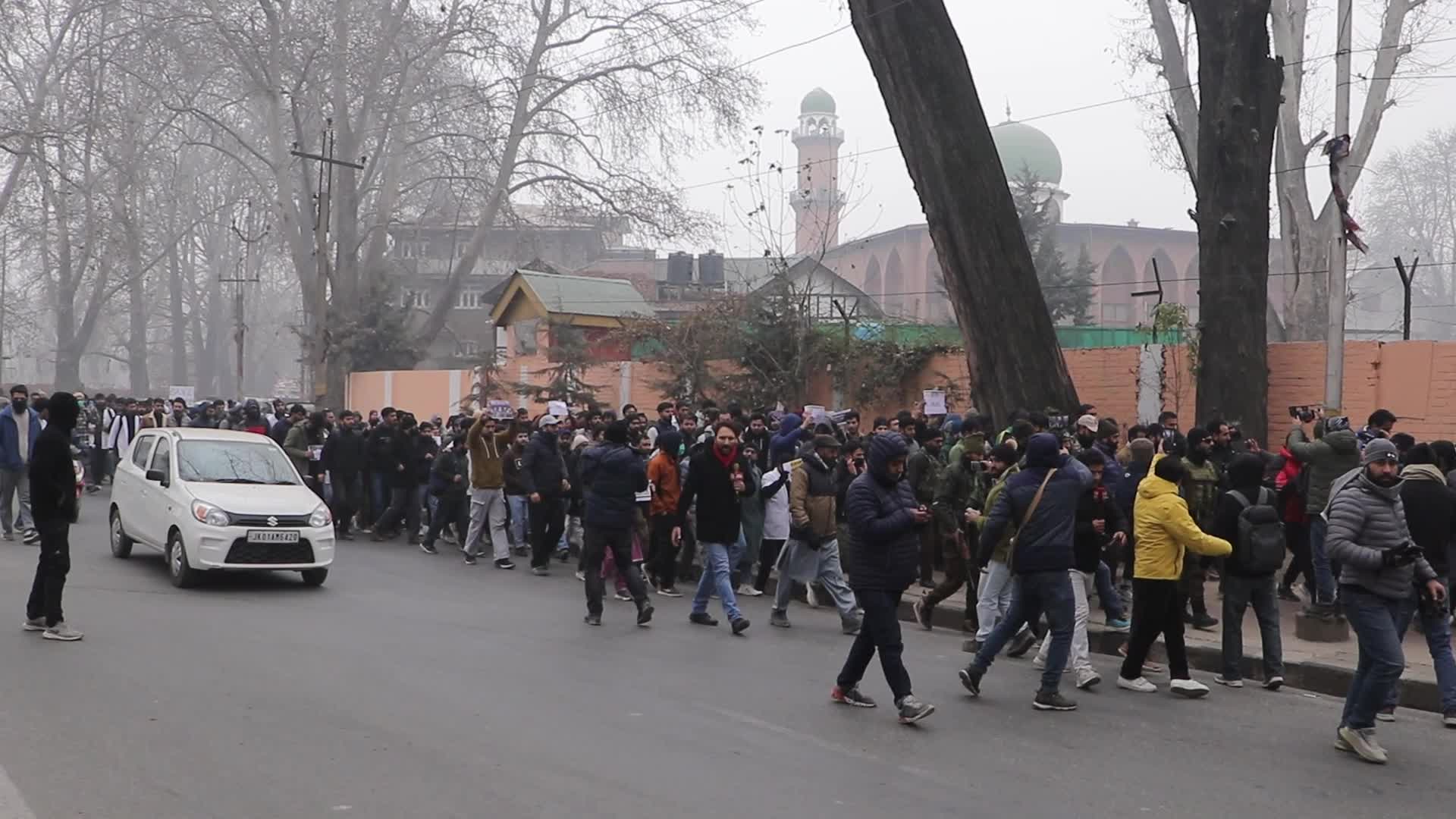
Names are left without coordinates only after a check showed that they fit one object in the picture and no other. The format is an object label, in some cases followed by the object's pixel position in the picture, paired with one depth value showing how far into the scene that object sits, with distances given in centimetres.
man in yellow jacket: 863
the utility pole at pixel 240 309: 4872
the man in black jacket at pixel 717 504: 1149
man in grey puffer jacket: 715
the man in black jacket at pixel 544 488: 1517
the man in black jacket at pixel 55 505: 984
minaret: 9541
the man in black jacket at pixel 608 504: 1139
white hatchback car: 1267
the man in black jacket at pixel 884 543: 788
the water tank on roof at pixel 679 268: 5259
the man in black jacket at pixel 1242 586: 910
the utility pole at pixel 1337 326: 1445
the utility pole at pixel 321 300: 3425
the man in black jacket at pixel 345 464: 1889
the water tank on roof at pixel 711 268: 4881
